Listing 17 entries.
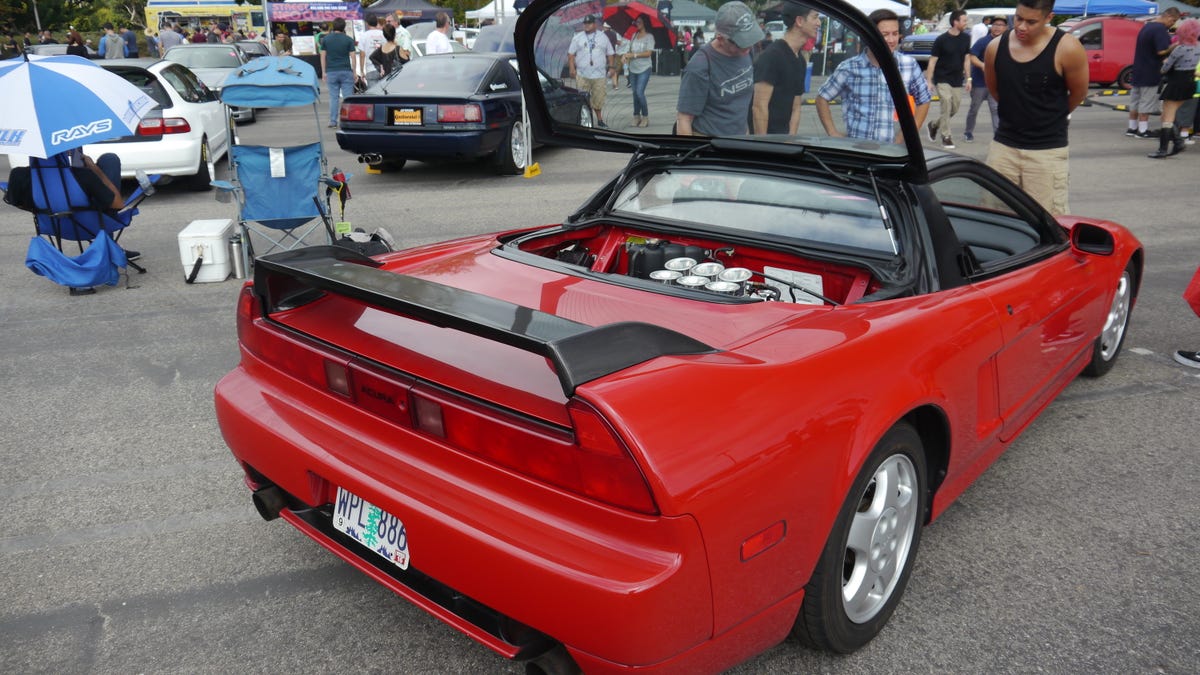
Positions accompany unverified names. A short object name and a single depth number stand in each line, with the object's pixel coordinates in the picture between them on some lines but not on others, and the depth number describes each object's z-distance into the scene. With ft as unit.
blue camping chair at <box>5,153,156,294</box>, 20.27
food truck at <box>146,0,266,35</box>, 129.00
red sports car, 6.23
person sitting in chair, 20.62
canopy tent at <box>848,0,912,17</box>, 50.51
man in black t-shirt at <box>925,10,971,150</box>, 39.86
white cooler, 21.44
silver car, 53.52
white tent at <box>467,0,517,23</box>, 105.50
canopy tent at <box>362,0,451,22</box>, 122.47
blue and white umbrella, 17.84
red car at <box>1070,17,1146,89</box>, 73.82
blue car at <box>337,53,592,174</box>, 32.76
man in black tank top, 16.90
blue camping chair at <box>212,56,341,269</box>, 22.22
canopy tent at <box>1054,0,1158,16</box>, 121.19
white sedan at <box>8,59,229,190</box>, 30.07
